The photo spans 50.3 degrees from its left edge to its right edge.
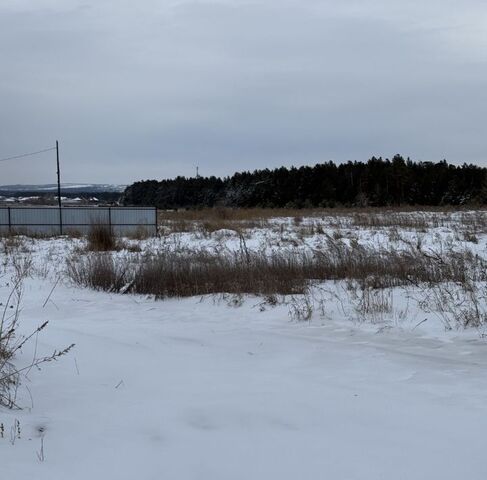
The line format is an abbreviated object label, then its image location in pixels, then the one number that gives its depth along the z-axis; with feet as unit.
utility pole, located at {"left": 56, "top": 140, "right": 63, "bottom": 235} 138.78
